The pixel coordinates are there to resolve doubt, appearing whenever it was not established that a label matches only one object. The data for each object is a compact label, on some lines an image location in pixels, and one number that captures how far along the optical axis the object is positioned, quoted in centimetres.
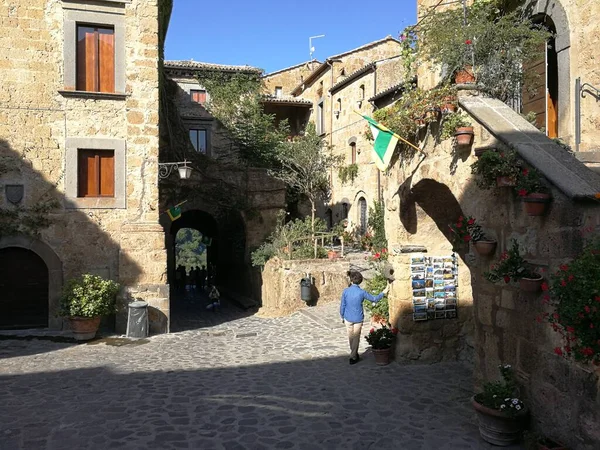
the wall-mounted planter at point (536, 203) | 428
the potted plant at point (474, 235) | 524
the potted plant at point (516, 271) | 444
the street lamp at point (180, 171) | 1232
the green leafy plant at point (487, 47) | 593
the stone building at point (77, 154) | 1097
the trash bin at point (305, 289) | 1398
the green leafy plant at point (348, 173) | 2415
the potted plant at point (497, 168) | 466
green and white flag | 701
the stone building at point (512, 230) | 409
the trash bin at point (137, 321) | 1095
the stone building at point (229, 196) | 1670
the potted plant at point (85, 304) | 1048
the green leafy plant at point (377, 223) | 1727
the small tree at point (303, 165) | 2109
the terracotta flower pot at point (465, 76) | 611
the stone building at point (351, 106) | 2227
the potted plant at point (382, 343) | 792
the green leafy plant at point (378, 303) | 890
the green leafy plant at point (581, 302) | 348
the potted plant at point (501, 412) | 460
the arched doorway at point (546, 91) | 759
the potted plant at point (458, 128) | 555
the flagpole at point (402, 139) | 678
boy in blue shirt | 795
